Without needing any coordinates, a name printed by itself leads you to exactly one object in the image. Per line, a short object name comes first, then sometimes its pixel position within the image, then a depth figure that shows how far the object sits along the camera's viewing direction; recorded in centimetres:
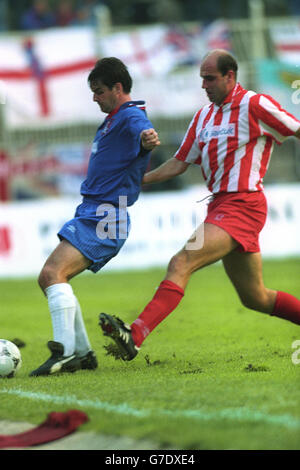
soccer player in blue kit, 1243
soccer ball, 1258
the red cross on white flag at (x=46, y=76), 4150
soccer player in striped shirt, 1158
